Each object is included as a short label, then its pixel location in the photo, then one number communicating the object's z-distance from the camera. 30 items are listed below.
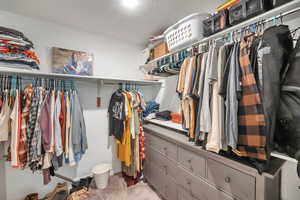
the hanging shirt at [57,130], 1.34
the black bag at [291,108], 0.60
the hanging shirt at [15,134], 1.17
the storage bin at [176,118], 1.65
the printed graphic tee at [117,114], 1.70
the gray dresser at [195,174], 0.77
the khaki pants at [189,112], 1.06
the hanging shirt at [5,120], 1.17
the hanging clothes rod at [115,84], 2.02
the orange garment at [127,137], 1.67
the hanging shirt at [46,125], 1.27
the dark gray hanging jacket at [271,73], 0.63
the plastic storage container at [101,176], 1.72
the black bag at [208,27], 1.09
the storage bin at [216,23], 1.00
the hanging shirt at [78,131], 1.50
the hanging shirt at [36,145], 1.22
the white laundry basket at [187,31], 1.17
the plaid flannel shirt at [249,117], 0.69
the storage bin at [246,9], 0.81
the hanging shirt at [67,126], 1.43
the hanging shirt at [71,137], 1.45
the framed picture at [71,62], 1.59
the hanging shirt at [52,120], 1.30
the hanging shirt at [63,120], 1.42
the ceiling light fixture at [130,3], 1.27
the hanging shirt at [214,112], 0.85
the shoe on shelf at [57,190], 1.52
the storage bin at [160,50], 1.65
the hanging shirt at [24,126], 1.22
